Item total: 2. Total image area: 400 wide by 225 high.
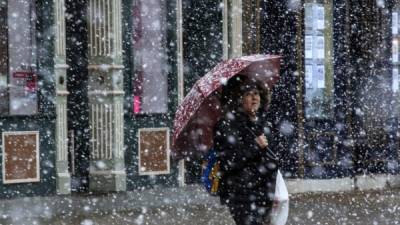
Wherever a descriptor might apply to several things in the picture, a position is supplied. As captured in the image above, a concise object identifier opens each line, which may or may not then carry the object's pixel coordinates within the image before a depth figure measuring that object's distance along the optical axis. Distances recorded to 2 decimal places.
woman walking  8.89
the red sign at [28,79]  19.05
